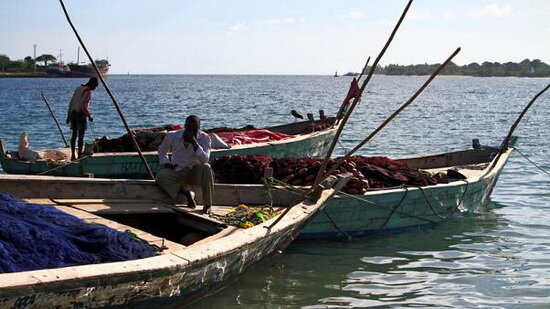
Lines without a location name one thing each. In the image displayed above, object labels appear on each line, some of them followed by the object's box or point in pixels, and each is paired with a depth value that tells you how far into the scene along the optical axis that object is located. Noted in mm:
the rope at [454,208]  9700
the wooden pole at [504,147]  12000
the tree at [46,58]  136250
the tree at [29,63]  143875
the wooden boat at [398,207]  8961
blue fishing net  5150
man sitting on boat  7781
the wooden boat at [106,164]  10883
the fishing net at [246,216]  7125
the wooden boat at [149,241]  4660
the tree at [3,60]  141600
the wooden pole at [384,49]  6480
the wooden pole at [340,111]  14585
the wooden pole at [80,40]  8406
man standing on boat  11523
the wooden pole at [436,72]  6482
